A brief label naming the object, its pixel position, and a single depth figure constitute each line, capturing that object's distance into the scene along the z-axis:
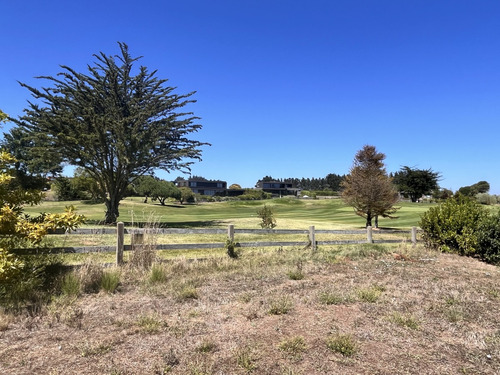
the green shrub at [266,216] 19.33
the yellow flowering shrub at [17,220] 5.25
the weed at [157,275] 7.30
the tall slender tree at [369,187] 25.28
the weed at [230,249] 10.11
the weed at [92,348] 3.91
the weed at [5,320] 4.64
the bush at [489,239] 11.15
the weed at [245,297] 6.02
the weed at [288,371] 3.51
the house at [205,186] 129.68
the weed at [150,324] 4.60
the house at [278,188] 139.62
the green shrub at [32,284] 5.33
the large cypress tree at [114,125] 22.03
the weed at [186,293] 6.23
